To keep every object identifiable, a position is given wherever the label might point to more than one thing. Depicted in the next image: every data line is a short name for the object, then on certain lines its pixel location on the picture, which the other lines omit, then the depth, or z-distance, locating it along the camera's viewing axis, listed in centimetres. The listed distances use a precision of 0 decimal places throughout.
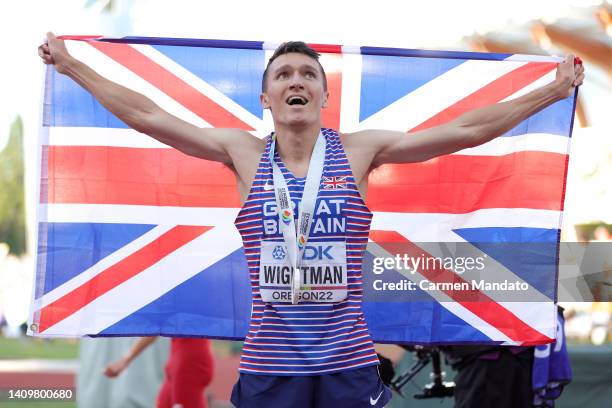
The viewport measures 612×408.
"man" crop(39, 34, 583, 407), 668
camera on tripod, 1266
